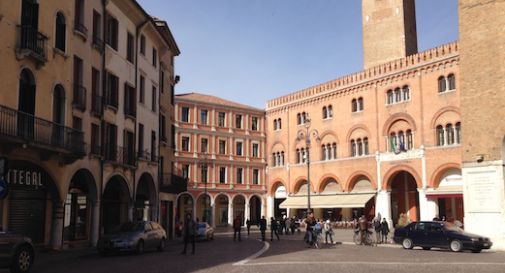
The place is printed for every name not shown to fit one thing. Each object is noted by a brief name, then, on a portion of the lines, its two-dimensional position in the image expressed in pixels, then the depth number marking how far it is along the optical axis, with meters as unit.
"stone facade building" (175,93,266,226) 60.16
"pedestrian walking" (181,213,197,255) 21.37
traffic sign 12.04
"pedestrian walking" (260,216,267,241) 33.25
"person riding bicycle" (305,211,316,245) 26.62
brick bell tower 52.91
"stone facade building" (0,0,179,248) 18.38
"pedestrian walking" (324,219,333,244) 30.34
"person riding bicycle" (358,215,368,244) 28.66
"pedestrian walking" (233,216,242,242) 33.20
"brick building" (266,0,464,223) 43.41
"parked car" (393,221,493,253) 22.22
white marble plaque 26.09
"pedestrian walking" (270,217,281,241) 34.49
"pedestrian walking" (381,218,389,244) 30.27
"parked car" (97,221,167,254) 20.17
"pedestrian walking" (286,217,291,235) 43.10
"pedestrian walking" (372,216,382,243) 29.39
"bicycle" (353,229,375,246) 28.70
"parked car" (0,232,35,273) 12.79
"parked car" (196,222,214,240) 33.81
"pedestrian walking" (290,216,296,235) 42.94
